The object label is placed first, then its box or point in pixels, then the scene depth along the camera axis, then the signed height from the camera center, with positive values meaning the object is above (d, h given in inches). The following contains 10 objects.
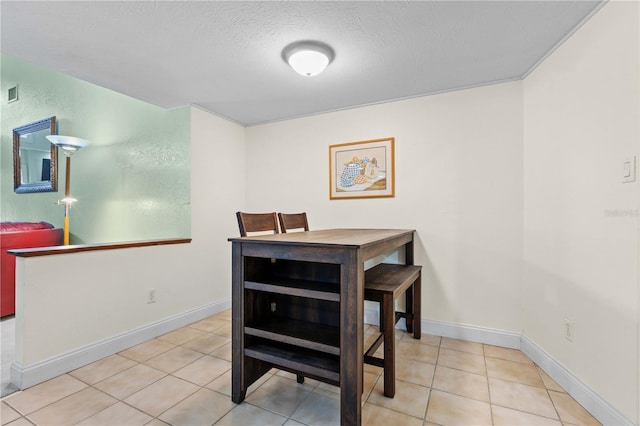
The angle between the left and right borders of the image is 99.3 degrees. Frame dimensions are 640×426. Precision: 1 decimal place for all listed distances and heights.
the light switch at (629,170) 49.5 +7.9
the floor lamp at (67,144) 114.0 +30.0
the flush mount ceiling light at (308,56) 68.7 +40.4
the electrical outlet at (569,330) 64.7 -28.4
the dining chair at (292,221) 85.4 -3.0
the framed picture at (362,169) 104.6 +17.3
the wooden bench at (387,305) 60.8 -20.8
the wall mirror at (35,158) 156.0 +33.2
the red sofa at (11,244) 109.3 -13.2
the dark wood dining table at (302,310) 50.1 -22.0
